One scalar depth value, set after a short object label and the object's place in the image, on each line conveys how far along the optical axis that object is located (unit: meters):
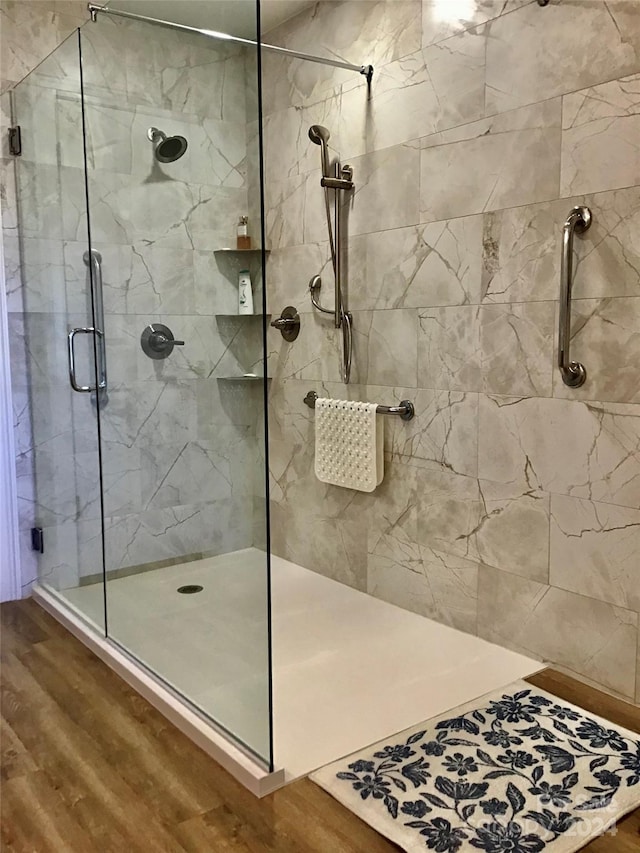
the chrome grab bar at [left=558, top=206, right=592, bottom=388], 2.11
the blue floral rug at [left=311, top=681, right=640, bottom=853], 1.57
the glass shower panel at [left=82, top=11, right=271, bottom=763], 1.81
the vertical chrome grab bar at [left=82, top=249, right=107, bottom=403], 2.55
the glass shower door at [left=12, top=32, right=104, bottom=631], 2.66
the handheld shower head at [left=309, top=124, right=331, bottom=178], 2.91
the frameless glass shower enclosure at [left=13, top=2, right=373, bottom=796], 1.76
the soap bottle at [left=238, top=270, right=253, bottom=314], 1.79
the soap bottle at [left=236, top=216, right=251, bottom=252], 1.78
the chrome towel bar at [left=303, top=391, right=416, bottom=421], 2.77
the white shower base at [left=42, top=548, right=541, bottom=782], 1.90
